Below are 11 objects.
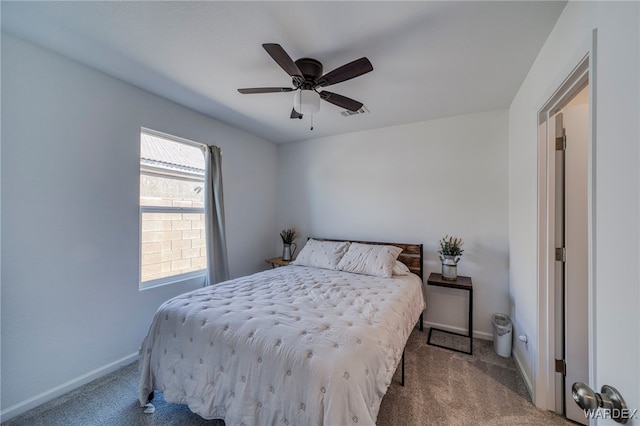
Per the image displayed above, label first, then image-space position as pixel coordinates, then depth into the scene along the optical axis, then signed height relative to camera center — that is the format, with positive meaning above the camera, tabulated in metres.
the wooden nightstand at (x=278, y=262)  3.62 -0.72
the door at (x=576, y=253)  1.65 -0.27
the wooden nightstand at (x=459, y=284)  2.50 -0.74
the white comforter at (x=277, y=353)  1.16 -0.77
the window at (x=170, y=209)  2.52 +0.04
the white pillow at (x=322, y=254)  3.04 -0.52
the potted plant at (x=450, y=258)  2.73 -0.51
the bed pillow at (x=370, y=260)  2.71 -0.53
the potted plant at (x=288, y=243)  3.82 -0.46
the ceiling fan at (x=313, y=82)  1.64 +0.95
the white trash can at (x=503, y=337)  2.42 -1.22
